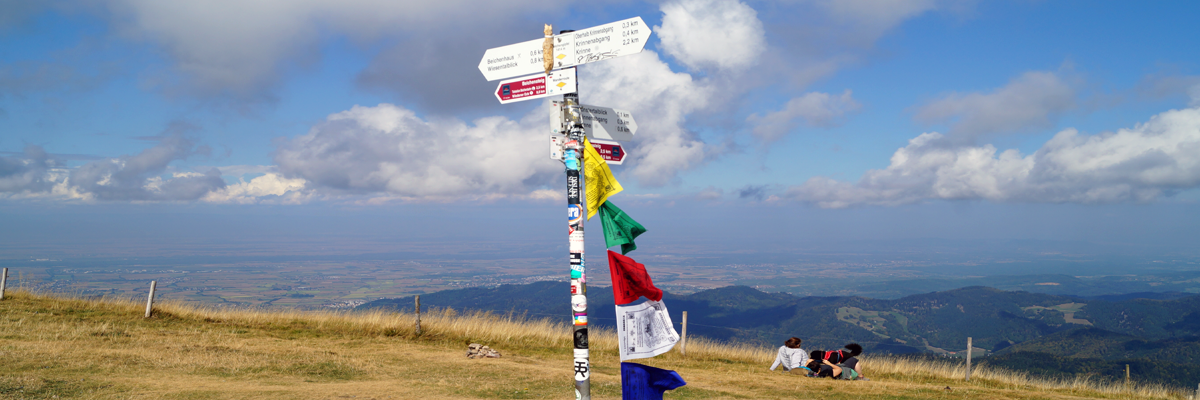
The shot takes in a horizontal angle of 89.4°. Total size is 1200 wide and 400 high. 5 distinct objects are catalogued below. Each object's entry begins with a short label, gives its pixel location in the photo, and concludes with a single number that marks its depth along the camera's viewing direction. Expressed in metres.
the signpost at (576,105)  4.16
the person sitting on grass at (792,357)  13.82
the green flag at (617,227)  4.39
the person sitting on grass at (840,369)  12.77
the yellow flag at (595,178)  4.25
